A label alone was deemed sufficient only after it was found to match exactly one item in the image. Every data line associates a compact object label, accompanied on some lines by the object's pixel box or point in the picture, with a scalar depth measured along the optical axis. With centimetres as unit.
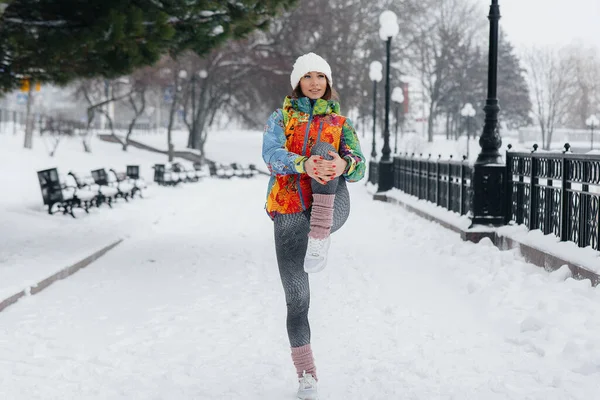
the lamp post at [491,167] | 1202
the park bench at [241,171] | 4564
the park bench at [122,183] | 2311
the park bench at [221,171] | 4447
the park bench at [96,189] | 1986
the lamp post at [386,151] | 2514
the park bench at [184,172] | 3644
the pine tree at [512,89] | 8144
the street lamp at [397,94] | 4305
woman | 438
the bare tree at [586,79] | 8019
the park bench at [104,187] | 2092
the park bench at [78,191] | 1809
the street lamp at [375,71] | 3294
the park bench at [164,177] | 3406
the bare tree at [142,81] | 4984
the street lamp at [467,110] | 5795
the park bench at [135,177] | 2578
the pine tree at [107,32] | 1125
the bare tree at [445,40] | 6475
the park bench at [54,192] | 1750
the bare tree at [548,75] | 6706
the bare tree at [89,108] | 4744
